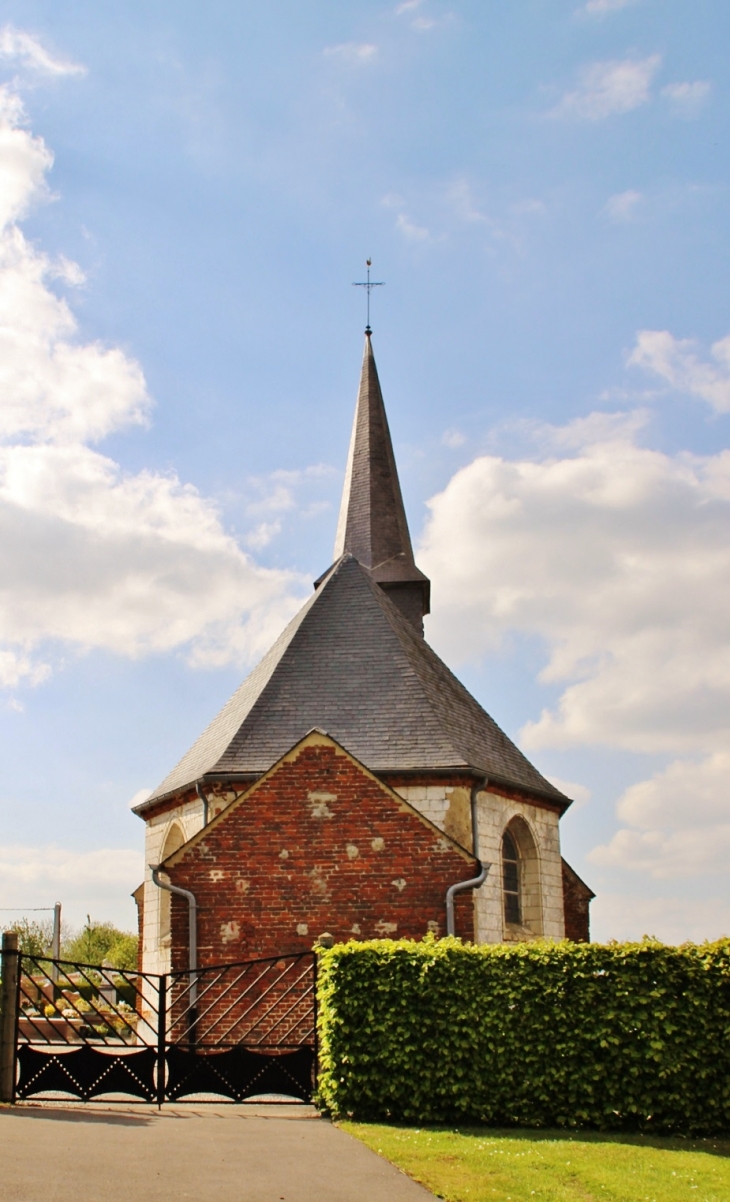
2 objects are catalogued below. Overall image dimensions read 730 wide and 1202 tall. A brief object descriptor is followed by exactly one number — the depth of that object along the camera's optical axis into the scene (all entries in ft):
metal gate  34.22
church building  43.01
